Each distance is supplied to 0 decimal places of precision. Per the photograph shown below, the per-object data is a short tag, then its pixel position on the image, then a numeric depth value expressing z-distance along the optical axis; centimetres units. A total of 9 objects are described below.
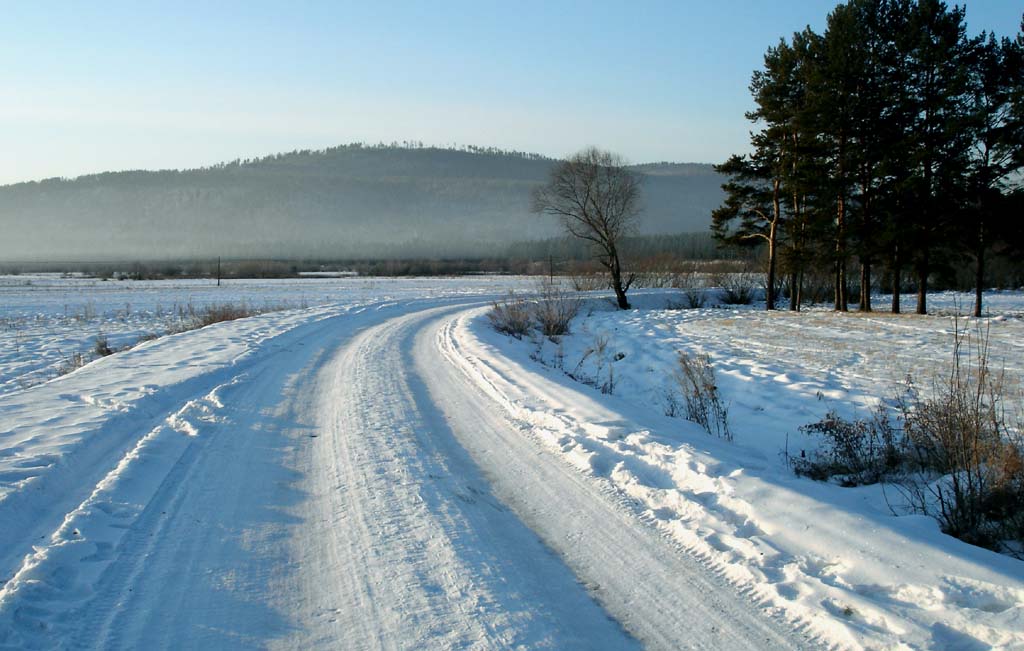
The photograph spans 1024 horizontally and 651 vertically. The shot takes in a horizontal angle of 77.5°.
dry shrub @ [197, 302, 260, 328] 2283
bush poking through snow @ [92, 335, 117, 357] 1684
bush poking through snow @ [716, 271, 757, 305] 4719
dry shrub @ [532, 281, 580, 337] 2219
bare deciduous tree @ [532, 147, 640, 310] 3612
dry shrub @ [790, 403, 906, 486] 645
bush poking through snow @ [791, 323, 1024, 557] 474
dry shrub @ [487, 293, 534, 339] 2097
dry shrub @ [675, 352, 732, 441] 920
